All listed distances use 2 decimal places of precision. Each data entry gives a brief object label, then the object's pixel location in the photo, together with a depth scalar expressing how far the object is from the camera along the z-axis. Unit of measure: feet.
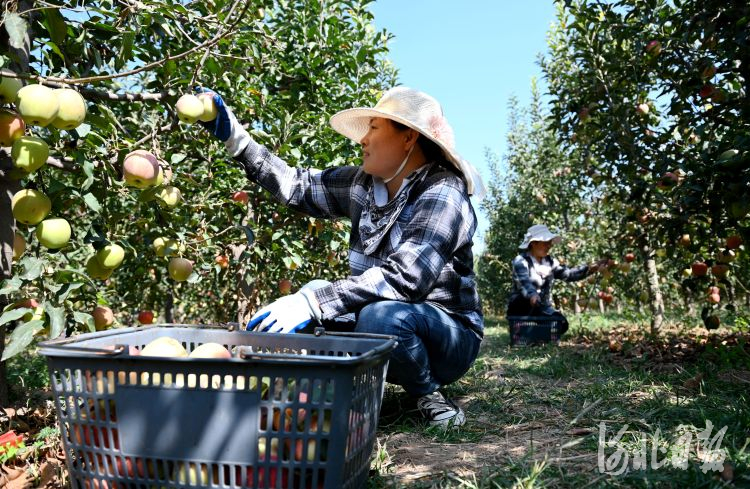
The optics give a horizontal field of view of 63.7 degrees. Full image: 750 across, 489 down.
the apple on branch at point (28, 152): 5.16
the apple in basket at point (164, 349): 4.80
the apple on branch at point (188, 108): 6.53
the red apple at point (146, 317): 12.28
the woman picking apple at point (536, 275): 18.93
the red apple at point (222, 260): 13.06
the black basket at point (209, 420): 3.92
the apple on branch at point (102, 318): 6.93
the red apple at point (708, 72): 11.40
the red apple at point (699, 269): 13.53
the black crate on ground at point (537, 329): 17.70
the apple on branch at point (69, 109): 5.16
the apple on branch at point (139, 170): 6.21
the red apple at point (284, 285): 13.44
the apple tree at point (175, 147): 5.96
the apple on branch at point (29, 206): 5.61
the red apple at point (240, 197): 10.83
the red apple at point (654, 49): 12.30
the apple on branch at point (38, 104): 4.96
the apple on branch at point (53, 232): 5.84
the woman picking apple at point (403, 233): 6.64
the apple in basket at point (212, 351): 4.86
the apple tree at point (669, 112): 9.81
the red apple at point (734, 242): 12.66
